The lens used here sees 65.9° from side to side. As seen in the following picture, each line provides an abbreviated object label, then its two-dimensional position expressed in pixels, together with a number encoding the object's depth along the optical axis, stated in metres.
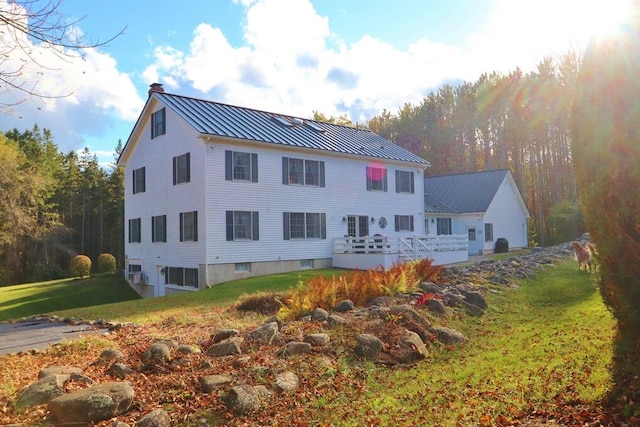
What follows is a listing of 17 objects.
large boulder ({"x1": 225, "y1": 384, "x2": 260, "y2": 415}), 4.66
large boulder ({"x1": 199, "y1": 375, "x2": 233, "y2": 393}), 5.09
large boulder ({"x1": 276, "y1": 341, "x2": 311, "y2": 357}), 6.12
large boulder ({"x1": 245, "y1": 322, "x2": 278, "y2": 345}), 6.70
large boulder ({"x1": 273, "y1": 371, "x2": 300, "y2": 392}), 5.15
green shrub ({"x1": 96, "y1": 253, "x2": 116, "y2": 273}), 32.62
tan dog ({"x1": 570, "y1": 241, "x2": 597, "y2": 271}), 14.76
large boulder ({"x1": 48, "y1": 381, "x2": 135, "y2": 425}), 4.39
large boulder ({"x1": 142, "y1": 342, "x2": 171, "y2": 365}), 5.78
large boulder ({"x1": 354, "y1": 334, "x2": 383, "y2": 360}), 6.34
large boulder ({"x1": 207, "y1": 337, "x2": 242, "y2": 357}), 6.27
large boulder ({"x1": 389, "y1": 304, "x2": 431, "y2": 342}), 7.20
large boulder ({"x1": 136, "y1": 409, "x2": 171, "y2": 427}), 4.32
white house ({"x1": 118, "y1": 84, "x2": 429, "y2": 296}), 19.70
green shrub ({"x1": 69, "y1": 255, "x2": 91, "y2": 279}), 29.95
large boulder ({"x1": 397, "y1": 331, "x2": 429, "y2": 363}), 6.39
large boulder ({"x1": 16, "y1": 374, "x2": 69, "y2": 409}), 4.57
